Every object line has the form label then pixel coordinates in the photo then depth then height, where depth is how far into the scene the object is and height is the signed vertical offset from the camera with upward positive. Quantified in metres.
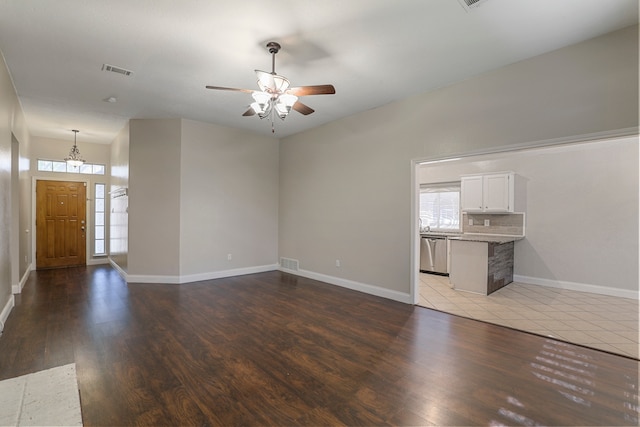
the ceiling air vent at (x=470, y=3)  2.39 +1.72
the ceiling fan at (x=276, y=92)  2.83 +1.20
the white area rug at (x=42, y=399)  1.91 -1.35
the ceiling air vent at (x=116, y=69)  3.49 +1.70
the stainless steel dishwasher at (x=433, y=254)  6.44 -0.91
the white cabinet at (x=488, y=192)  5.74 +0.43
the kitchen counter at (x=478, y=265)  4.91 -0.89
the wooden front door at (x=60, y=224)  6.74 -0.32
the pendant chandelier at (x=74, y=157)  6.41 +1.25
